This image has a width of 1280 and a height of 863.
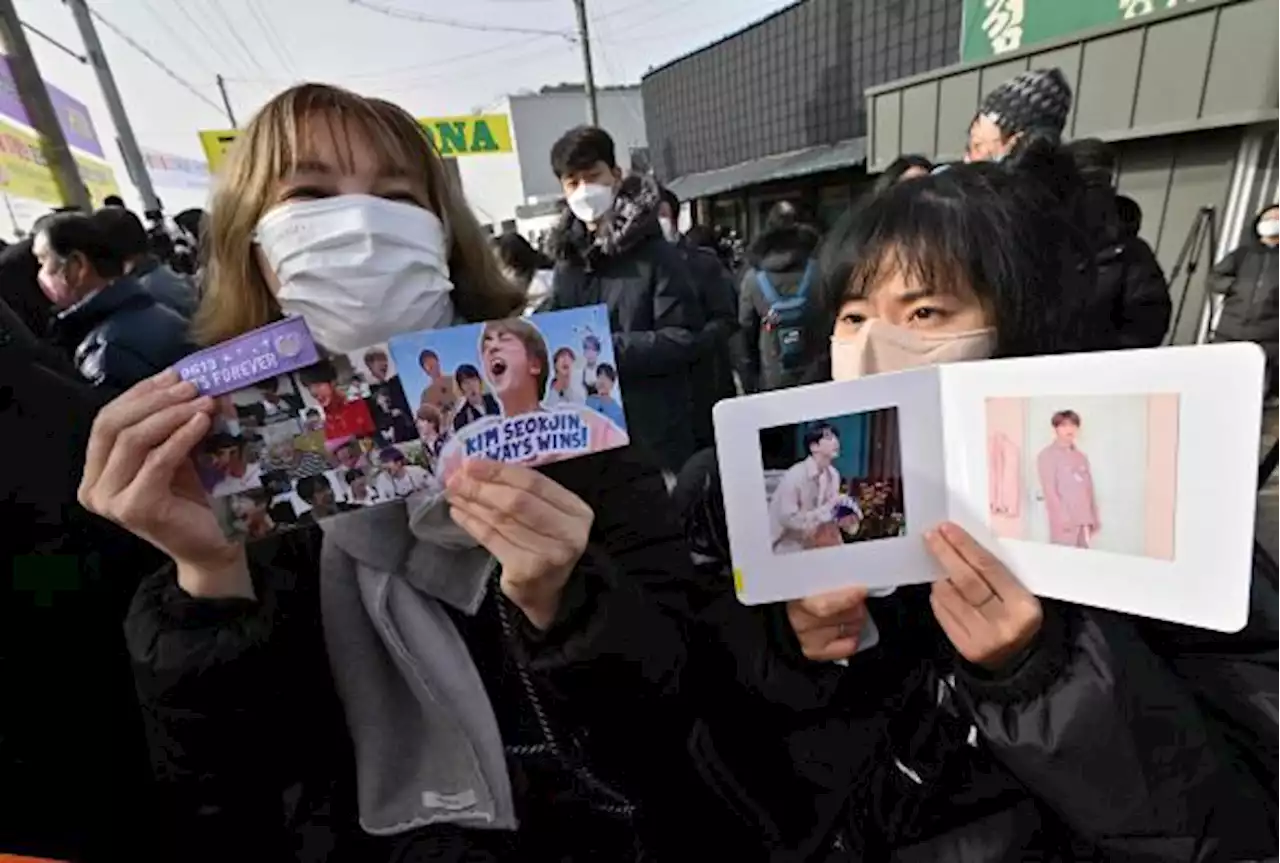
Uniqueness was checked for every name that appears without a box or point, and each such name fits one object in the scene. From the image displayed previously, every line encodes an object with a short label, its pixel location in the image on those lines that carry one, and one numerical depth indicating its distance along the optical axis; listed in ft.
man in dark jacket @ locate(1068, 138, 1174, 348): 7.60
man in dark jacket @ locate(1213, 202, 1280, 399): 10.32
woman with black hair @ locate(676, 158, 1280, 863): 2.50
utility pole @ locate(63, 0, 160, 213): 30.83
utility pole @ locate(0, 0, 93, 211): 21.36
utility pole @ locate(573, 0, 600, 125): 45.06
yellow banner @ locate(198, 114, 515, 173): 63.41
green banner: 14.24
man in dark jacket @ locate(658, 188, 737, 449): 9.89
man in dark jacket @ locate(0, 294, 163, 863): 2.99
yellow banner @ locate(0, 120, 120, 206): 25.70
